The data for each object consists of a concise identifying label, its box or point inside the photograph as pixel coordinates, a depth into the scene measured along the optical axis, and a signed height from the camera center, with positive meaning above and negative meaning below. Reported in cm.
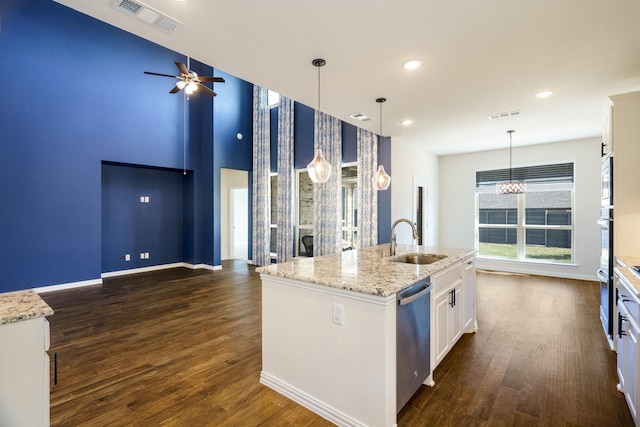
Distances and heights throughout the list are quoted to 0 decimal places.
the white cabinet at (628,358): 180 -98
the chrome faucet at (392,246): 312 -36
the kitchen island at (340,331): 178 -82
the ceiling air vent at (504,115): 443 +147
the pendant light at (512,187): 555 +45
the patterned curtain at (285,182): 705 +69
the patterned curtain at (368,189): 590 +44
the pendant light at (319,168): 338 +49
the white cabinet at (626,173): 289 +38
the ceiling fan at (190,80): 465 +206
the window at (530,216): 639 -10
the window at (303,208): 718 +7
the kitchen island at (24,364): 115 -61
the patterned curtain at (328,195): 629 +35
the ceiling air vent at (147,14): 208 +144
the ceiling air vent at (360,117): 459 +148
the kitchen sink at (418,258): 309 -49
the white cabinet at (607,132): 310 +88
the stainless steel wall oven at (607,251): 301 -42
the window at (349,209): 655 +3
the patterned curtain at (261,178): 740 +84
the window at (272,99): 755 +285
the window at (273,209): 763 +5
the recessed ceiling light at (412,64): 294 +147
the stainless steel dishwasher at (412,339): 190 -88
